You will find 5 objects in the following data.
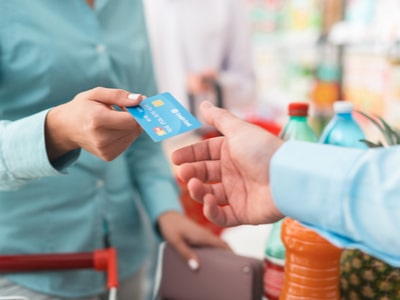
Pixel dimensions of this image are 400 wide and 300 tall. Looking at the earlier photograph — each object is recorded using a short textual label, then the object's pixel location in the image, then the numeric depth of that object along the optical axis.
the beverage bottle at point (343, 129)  1.14
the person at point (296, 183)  0.76
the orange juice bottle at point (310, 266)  1.03
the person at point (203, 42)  2.95
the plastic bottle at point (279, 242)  1.15
